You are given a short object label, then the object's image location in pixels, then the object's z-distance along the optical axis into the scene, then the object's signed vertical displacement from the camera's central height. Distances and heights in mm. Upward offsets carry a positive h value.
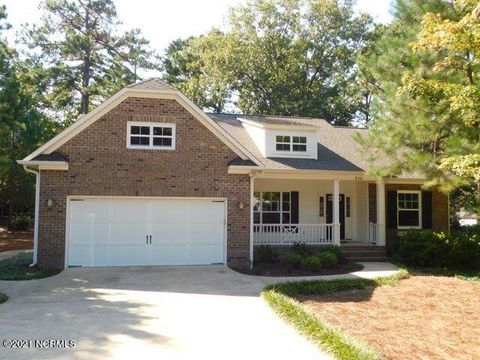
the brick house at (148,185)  13281 +699
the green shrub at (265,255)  14883 -1597
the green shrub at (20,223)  28109 -1115
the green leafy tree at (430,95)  10102 +3103
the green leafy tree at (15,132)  20641 +4091
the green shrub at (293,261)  14038 -1701
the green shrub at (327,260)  14242 -1671
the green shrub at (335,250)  14935 -1444
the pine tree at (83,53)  36875 +13252
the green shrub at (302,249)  15221 -1430
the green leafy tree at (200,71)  37094 +12578
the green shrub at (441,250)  14617 -1361
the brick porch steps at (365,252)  16234 -1631
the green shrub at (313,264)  13805 -1748
